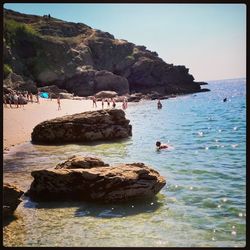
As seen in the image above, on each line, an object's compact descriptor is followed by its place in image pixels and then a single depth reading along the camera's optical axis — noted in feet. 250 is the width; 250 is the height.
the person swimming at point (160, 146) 73.11
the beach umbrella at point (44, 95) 205.89
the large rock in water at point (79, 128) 78.38
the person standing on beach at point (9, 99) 134.91
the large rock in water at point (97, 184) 36.58
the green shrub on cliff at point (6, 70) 220.84
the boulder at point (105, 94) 258.78
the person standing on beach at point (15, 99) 137.18
